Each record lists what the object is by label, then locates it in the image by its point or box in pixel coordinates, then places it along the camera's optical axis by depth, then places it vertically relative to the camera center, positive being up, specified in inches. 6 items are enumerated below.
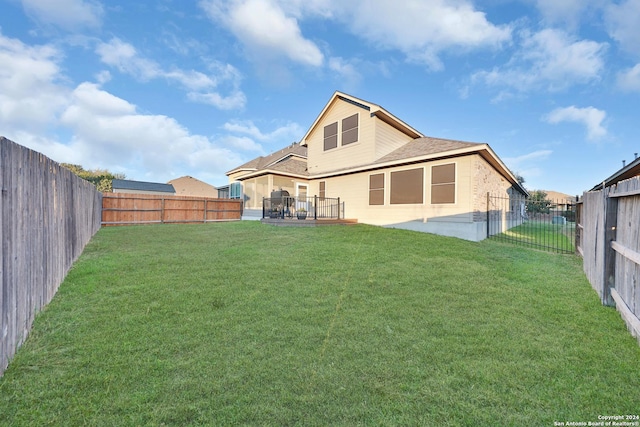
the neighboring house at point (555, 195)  1775.1 +145.0
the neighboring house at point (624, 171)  212.8 +44.0
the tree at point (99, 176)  1354.6 +162.4
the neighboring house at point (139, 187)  1221.1 +96.2
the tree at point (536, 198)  1092.2 +92.1
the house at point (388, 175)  386.3 +70.1
